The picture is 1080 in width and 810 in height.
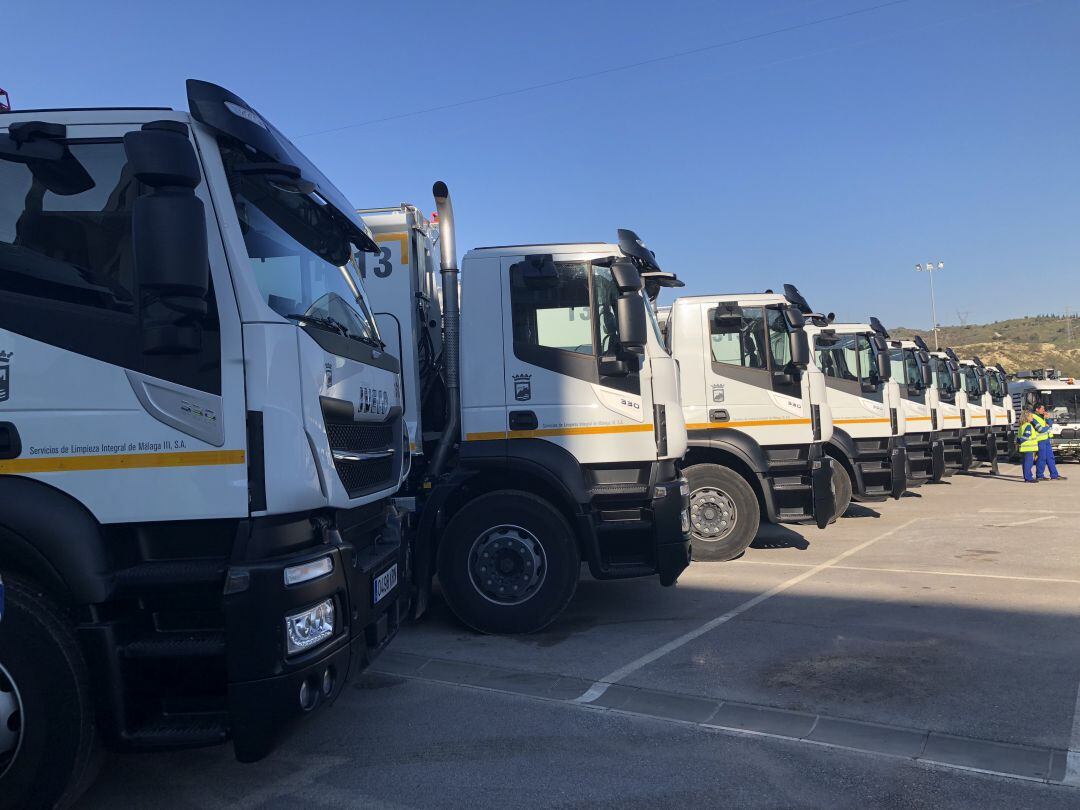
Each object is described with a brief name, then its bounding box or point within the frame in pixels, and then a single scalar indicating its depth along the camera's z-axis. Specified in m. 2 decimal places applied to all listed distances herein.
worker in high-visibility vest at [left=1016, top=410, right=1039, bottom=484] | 17.36
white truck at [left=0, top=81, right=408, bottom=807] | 2.97
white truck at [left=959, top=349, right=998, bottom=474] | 19.05
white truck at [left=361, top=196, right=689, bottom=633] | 5.74
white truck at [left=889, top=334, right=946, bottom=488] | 14.01
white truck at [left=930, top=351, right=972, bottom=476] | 17.02
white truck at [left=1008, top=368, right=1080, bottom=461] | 22.81
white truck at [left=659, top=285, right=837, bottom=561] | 8.40
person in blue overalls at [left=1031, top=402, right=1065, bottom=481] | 17.55
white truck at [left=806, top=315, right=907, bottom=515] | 11.47
